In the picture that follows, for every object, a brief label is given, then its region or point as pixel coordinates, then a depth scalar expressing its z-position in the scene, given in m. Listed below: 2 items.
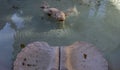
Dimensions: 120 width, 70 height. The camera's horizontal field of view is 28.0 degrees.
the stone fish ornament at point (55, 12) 2.49
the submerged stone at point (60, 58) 1.81
